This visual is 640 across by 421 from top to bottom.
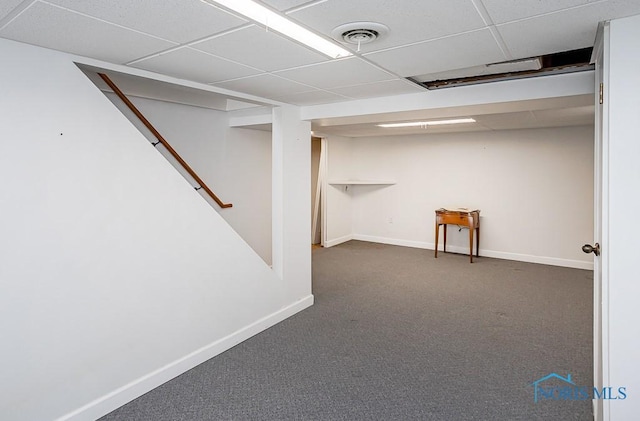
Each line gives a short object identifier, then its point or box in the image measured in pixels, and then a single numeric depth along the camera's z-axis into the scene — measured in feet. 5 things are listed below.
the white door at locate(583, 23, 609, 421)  5.72
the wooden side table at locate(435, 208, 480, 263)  19.30
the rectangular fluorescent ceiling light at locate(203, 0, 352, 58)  4.97
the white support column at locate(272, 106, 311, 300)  12.07
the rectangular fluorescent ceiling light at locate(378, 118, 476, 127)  15.97
